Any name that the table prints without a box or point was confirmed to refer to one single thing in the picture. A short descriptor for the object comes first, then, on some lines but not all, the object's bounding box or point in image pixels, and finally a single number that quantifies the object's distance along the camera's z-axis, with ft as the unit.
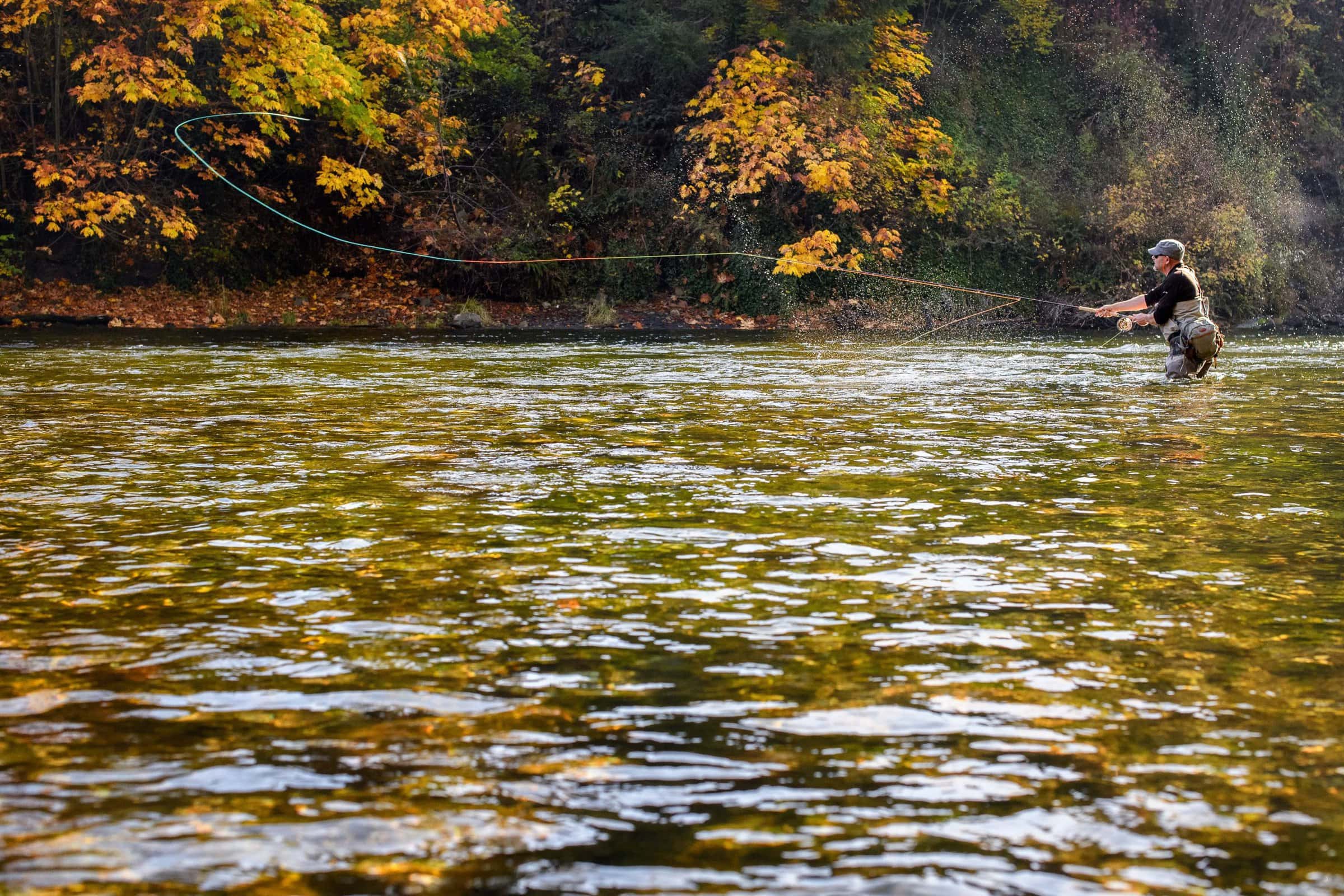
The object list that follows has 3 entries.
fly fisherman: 50.44
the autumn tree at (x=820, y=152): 96.94
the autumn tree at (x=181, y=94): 84.94
